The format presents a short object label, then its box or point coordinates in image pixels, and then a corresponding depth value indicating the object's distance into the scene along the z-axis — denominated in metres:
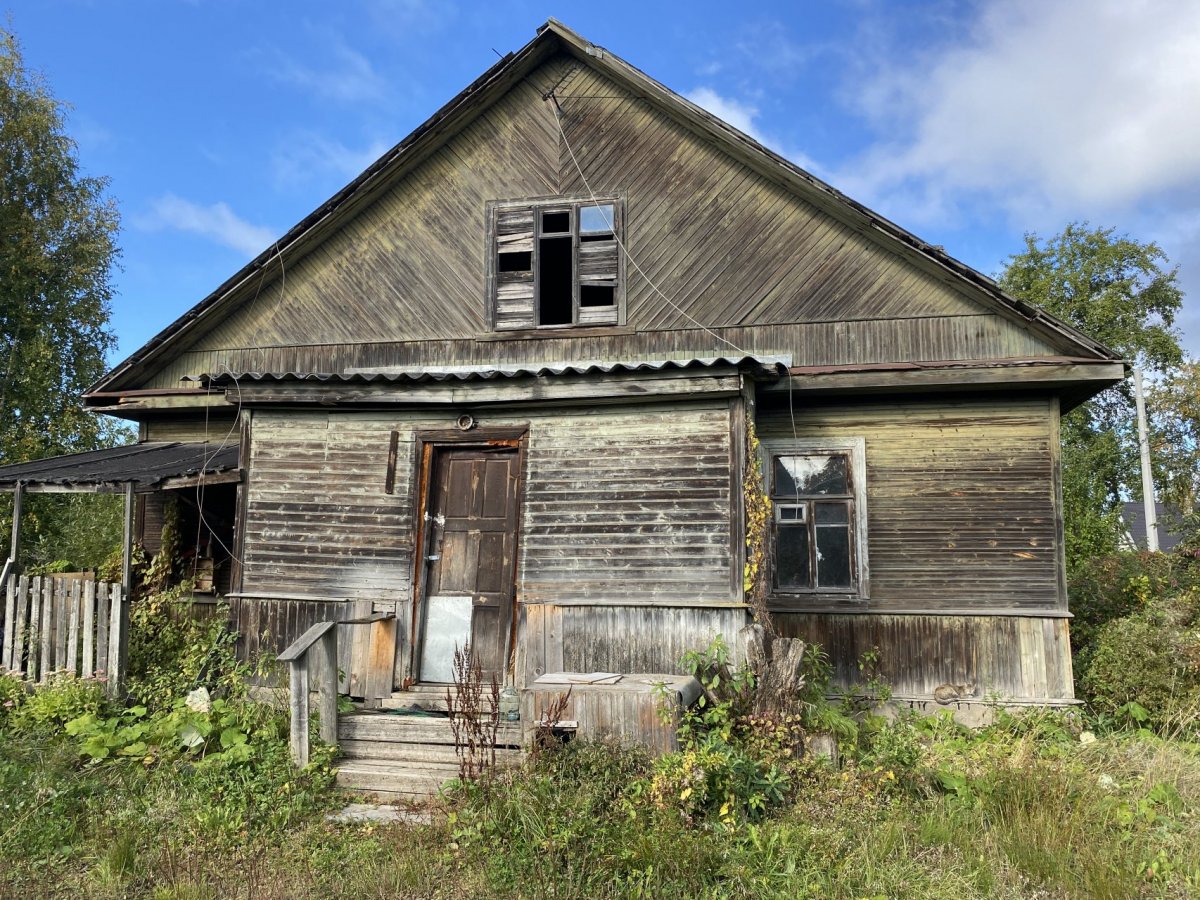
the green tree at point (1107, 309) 27.66
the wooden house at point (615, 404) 7.29
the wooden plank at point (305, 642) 6.01
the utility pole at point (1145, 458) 21.66
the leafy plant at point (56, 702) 7.06
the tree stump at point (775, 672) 5.92
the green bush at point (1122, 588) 9.87
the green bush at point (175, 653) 7.55
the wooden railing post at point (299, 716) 6.04
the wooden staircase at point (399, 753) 5.86
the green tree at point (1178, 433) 13.84
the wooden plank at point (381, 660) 7.52
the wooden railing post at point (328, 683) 6.23
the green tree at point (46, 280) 18.70
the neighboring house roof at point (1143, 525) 10.51
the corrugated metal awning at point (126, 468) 7.88
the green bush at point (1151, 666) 7.62
